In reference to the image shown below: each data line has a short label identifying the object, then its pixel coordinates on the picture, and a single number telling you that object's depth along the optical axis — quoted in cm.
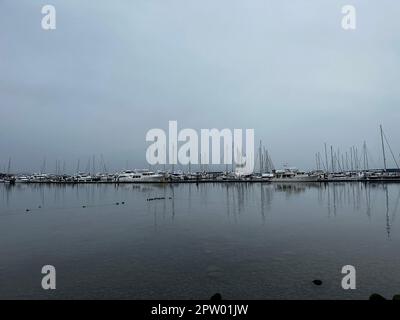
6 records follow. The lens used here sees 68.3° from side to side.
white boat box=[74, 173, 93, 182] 14695
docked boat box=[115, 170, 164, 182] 13350
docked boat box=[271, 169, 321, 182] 11044
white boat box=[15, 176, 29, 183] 15665
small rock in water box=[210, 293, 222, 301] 1078
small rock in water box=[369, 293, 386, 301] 983
